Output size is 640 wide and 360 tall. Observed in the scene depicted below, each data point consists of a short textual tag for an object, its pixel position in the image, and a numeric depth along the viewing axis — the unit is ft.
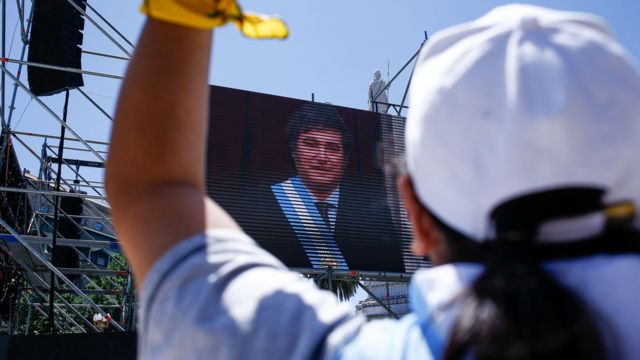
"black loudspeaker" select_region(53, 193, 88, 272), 30.71
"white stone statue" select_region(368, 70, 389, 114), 35.37
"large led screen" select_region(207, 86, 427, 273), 22.86
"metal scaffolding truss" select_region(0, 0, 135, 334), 20.04
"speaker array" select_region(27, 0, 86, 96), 20.74
